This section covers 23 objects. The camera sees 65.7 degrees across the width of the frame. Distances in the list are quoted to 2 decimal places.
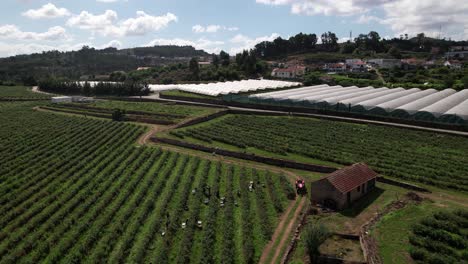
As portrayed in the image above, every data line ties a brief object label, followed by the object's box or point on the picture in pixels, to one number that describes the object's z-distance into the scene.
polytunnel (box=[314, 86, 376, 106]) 66.23
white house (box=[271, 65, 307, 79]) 131.52
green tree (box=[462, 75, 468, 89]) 87.59
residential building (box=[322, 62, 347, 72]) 138.45
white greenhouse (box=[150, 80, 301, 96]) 87.99
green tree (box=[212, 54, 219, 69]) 155.75
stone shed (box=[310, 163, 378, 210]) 29.49
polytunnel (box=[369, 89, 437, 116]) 58.81
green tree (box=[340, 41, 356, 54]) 186.12
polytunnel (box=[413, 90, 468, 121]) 54.12
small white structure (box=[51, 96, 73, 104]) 90.03
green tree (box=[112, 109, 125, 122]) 66.12
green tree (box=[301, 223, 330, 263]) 22.50
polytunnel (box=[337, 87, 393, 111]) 63.22
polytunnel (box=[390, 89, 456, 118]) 56.53
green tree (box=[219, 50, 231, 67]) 150.75
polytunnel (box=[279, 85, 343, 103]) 70.44
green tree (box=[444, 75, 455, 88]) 91.69
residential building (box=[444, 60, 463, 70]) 125.59
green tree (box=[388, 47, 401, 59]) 165.25
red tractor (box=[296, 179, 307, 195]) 33.25
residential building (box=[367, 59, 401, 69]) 141.27
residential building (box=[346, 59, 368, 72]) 133.40
